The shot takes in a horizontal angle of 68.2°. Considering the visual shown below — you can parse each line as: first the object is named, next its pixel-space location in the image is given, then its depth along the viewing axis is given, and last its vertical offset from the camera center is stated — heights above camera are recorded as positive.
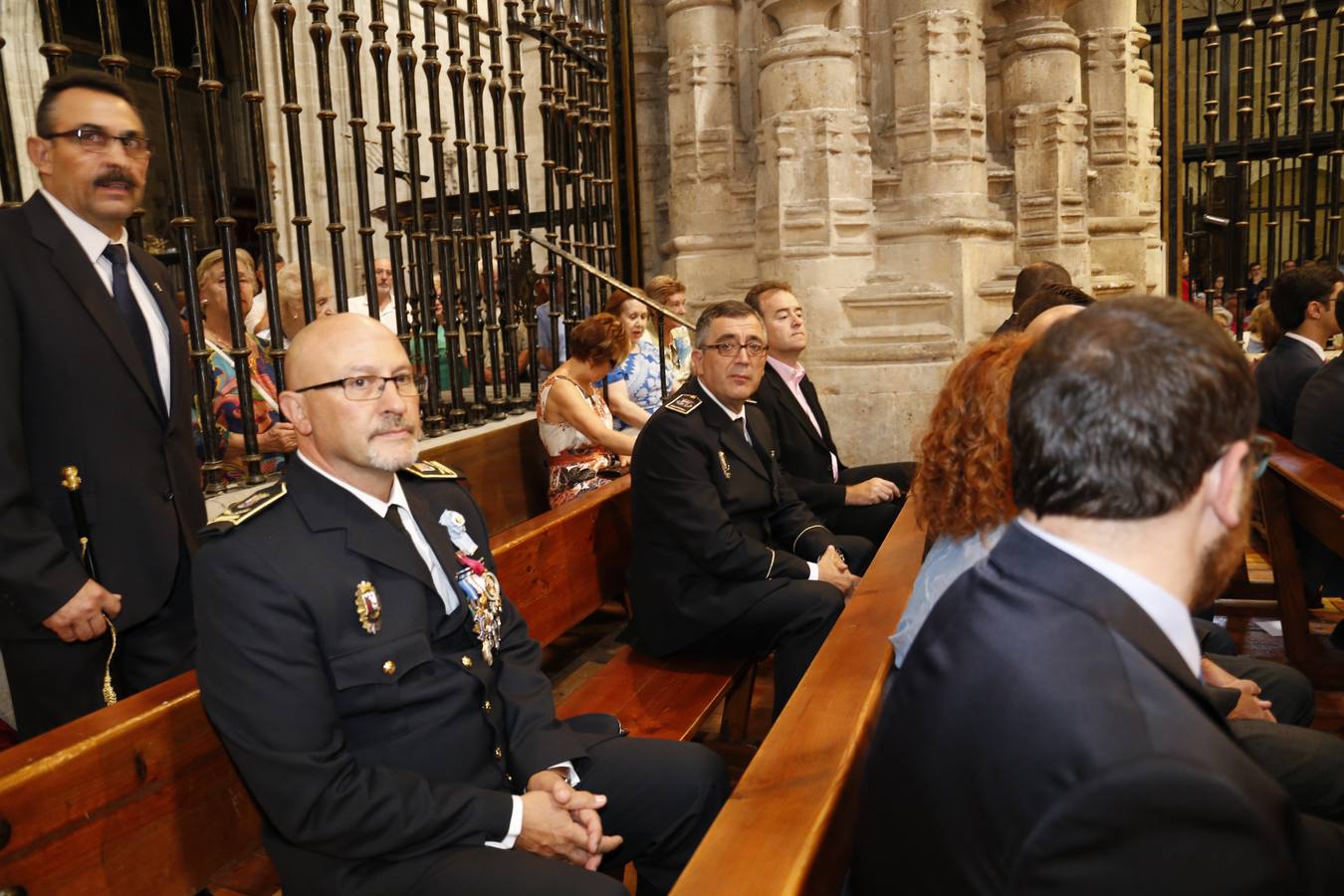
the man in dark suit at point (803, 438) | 3.99 -0.55
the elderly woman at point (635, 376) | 4.68 -0.32
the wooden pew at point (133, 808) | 1.36 -0.70
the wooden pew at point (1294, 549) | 3.18 -0.92
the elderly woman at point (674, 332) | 4.96 -0.12
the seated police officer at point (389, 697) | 1.56 -0.63
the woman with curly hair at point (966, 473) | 1.69 -0.31
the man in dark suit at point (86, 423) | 1.90 -0.17
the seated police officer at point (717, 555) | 2.84 -0.71
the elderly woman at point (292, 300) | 4.23 +0.12
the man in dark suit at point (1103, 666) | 0.81 -0.34
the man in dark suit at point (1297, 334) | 4.19 -0.24
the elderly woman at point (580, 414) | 3.86 -0.39
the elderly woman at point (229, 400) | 3.04 -0.22
